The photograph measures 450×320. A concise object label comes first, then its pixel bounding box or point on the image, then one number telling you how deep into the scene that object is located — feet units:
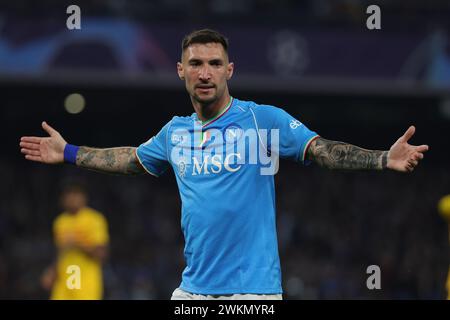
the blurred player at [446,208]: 46.75
